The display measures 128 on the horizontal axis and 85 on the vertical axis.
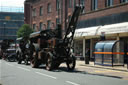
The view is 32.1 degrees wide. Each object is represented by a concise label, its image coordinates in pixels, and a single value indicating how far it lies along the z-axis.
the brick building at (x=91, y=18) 23.48
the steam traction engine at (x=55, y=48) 16.53
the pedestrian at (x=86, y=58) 22.98
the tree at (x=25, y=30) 42.12
